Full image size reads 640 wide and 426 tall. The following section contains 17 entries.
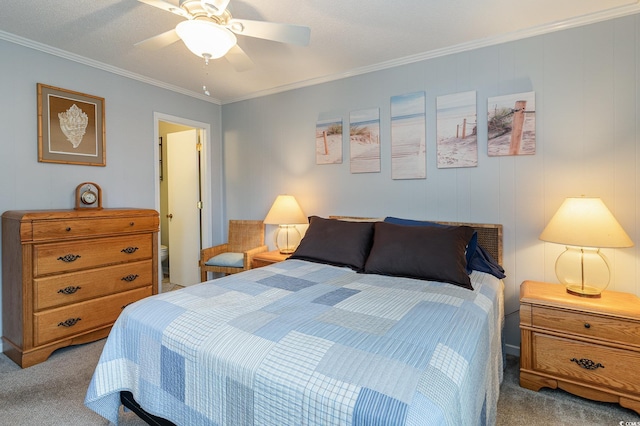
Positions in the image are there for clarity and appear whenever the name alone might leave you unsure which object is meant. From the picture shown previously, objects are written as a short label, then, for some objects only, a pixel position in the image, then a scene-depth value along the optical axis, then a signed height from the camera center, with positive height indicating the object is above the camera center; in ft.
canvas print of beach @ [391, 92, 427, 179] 9.34 +2.20
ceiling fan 5.28 +3.37
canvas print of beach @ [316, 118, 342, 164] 10.89 +2.44
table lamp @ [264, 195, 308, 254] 10.83 -0.31
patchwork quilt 3.08 -1.71
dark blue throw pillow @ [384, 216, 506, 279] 7.57 -1.30
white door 13.79 +0.29
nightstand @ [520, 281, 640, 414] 5.79 -2.70
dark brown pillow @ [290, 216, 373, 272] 8.05 -0.90
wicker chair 11.39 -1.52
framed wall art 8.83 +2.59
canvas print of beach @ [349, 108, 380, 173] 10.10 +2.30
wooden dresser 7.49 -1.61
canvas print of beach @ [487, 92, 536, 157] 7.91 +2.15
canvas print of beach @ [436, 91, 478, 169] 8.61 +2.19
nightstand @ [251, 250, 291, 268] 10.38 -1.58
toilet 14.74 -2.18
